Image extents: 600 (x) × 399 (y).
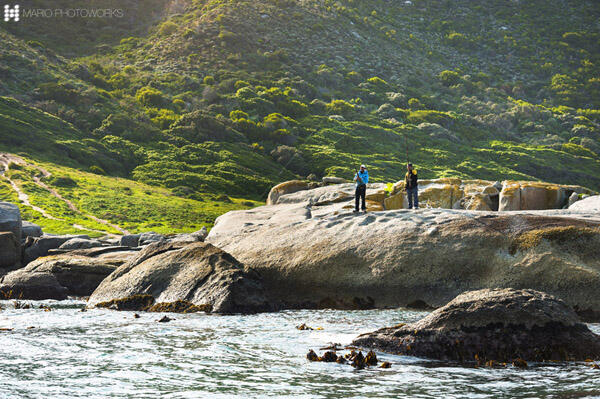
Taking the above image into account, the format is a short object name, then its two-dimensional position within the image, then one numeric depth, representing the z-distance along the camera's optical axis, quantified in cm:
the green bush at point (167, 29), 16562
